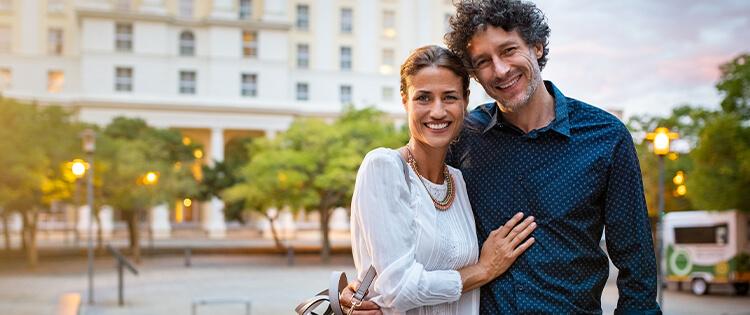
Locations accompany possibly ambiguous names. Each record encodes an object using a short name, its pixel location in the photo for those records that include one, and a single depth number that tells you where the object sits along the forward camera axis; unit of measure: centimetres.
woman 258
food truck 2452
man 270
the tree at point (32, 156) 2812
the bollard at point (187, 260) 3369
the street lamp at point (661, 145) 1560
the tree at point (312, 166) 3400
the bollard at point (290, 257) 3428
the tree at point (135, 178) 3509
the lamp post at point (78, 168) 2114
